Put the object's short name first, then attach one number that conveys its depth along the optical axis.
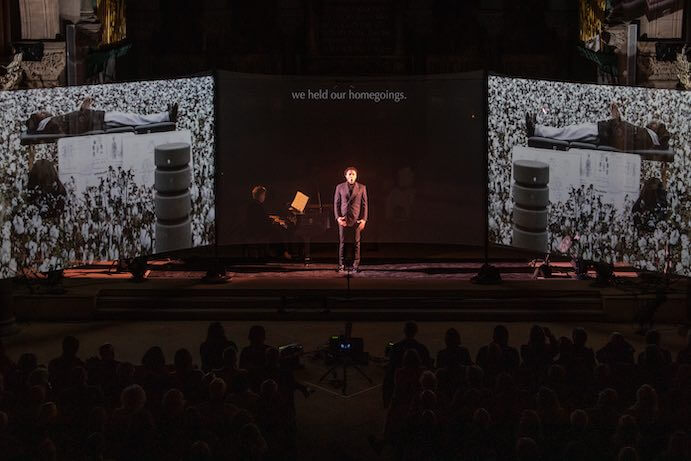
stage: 19.22
